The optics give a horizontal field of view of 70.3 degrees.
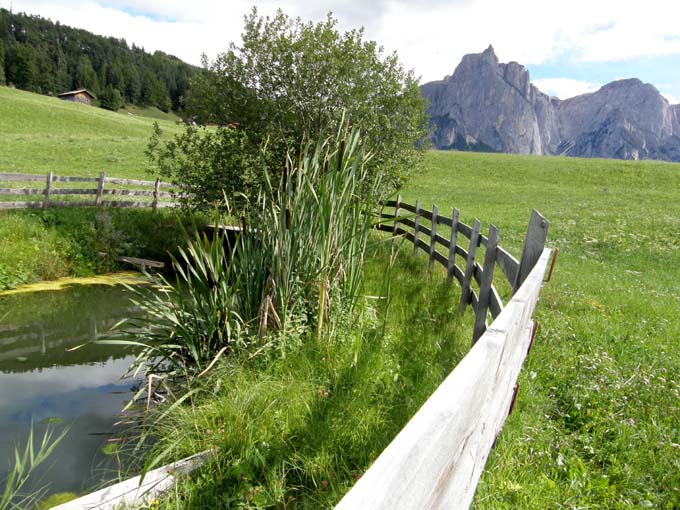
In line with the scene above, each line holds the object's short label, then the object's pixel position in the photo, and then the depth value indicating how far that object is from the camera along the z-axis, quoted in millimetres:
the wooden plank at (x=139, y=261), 11039
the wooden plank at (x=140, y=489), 2518
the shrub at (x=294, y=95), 11148
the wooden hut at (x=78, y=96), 90938
